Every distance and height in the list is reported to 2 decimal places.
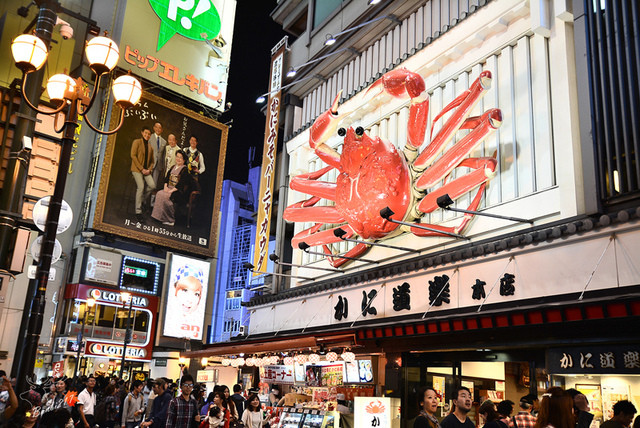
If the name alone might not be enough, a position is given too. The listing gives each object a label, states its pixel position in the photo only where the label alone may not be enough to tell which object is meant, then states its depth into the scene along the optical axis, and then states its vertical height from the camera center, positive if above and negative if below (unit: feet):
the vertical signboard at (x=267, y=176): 55.62 +19.59
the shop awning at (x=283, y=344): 39.86 +1.86
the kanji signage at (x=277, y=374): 52.19 -0.61
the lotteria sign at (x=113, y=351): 96.94 +1.42
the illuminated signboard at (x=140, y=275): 105.19 +16.00
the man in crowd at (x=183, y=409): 26.43 -2.16
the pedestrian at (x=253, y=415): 34.91 -3.00
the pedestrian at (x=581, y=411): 21.38 -1.00
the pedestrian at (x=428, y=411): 18.43 -1.18
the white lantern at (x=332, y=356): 40.87 +1.05
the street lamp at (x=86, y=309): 72.75 +8.01
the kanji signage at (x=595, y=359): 24.88 +1.20
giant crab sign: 35.35 +14.36
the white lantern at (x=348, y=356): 39.17 +1.08
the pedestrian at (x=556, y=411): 15.25 -0.75
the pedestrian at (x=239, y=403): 38.26 -2.52
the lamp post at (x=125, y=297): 97.50 +10.95
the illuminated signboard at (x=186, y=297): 110.11 +12.95
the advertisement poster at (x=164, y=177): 102.27 +35.13
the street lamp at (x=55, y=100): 21.33 +11.66
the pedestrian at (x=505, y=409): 25.37 -1.26
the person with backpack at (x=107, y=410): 36.47 -3.32
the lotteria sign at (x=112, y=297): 98.27 +10.95
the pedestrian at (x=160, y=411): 27.55 -2.42
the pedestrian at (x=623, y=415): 19.08 -0.92
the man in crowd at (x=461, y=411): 18.11 -1.08
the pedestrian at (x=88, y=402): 34.85 -2.79
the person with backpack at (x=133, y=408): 40.55 -3.51
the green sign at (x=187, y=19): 114.83 +71.95
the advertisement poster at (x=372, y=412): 34.09 -2.32
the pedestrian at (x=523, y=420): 24.43 -1.68
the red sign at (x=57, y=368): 50.21 -1.10
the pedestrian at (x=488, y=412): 24.53 -1.44
